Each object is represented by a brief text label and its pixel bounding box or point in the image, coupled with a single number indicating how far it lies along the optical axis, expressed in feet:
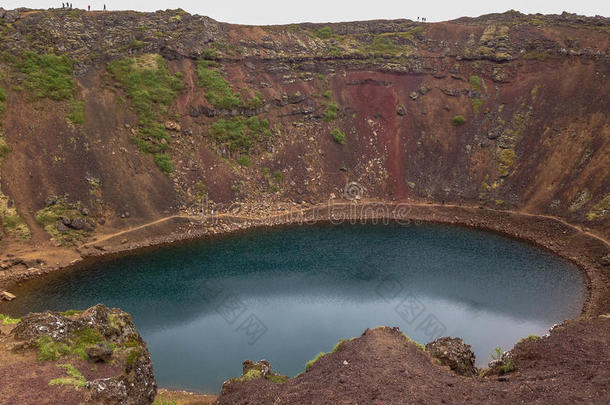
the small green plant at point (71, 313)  82.53
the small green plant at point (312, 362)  83.09
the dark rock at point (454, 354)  82.58
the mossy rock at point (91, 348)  67.05
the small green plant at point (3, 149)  166.09
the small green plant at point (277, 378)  80.51
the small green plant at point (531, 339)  87.79
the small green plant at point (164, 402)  79.63
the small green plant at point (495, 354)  104.60
